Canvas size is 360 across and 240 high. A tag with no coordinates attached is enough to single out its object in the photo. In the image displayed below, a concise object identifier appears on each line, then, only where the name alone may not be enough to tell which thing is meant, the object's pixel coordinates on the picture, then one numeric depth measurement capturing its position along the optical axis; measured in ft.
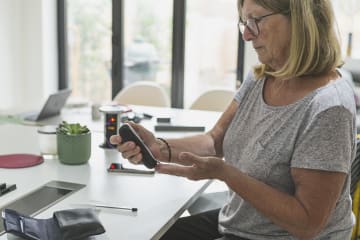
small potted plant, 5.53
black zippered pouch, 3.64
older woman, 3.92
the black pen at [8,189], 4.73
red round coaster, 5.56
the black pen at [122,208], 4.37
